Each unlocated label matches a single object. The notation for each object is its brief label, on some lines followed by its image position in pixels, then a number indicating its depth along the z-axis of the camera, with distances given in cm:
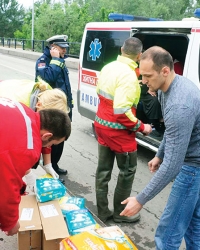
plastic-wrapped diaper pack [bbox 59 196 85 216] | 215
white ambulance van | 292
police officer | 301
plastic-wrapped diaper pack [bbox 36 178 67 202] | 211
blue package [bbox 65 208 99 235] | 189
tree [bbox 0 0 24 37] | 4340
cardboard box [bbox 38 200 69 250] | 179
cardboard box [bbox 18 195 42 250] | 184
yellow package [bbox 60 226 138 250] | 163
